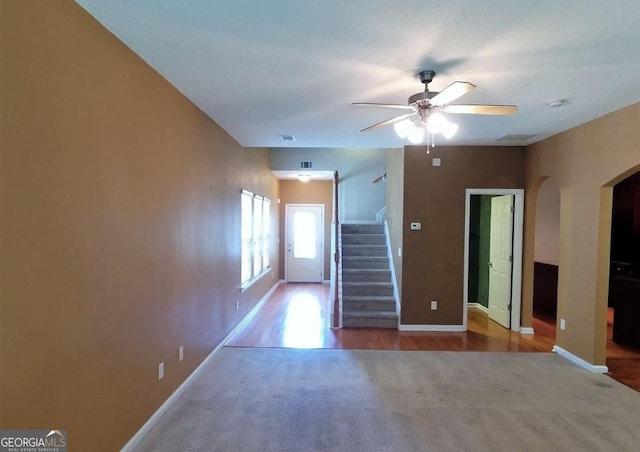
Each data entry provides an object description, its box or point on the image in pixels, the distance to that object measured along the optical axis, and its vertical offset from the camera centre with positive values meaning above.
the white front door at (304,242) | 8.86 -0.65
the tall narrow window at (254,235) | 5.39 -0.33
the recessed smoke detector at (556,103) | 3.07 +1.06
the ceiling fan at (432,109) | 2.37 +0.78
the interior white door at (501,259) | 5.07 -0.60
